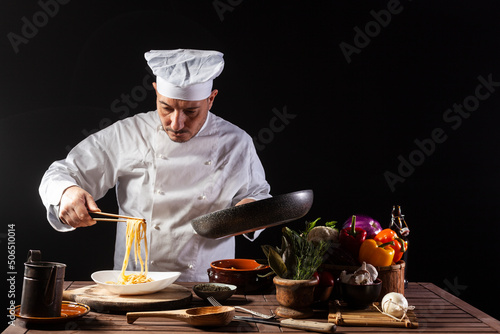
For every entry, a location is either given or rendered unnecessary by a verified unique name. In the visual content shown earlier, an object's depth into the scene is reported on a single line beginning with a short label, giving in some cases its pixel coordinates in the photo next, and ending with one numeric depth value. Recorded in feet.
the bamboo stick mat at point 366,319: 6.15
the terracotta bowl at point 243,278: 7.45
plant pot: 6.36
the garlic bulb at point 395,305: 6.38
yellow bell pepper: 6.88
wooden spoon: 5.95
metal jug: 5.80
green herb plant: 6.53
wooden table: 5.86
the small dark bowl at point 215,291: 6.89
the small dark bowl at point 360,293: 6.57
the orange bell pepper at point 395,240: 7.20
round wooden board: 6.43
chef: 9.77
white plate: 6.69
